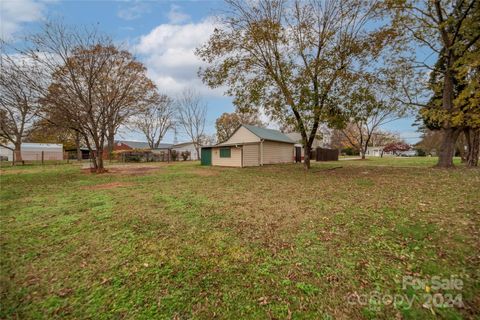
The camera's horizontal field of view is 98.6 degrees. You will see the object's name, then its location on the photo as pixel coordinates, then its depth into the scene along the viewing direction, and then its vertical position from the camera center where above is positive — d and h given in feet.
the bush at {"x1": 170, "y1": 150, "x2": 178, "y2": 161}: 105.05 +1.60
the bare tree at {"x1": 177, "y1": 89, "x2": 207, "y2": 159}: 120.19 +18.83
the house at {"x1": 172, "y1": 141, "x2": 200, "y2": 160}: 128.15 +7.00
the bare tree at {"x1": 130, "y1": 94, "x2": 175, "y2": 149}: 120.62 +18.81
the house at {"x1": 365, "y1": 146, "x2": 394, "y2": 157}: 186.09 +5.35
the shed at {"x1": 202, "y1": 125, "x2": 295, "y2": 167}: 58.80 +2.24
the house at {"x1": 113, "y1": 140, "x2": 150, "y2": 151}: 164.73 +10.82
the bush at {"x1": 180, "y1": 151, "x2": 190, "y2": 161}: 110.32 +1.15
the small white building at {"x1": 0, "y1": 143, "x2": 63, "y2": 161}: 111.86 +3.19
